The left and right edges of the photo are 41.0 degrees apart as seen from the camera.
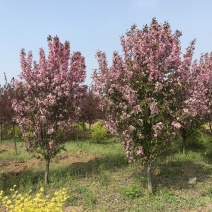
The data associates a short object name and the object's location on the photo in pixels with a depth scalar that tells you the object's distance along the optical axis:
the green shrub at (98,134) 22.92
